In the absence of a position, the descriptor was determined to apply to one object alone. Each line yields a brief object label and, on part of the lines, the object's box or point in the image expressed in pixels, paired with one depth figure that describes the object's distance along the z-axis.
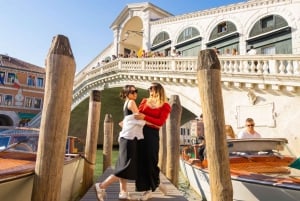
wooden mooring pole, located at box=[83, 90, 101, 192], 4.98
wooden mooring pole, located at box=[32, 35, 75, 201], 2.38
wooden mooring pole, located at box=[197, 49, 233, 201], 2.39
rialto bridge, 7.02
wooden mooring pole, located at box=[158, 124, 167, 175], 5.33
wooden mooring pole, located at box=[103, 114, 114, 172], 6.34
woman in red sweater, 2.87
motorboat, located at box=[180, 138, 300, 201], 2.90
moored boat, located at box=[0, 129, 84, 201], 2.61
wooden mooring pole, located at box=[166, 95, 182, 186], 4.50
